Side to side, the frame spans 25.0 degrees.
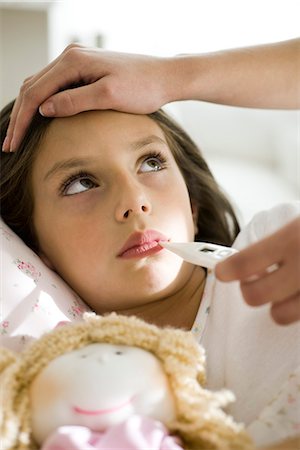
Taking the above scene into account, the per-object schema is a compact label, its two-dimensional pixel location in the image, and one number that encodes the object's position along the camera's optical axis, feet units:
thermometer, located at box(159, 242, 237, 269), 2.68
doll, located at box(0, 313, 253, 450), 2.10
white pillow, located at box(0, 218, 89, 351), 3.02
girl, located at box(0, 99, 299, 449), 2.94
